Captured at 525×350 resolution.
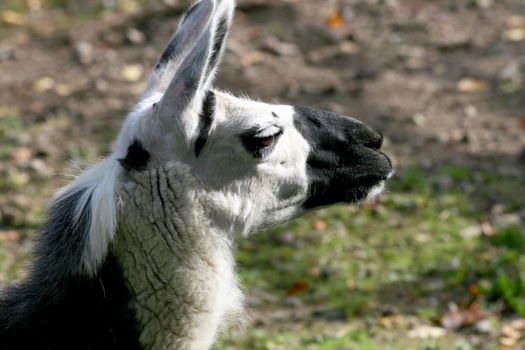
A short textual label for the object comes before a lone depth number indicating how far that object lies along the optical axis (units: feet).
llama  26.63
